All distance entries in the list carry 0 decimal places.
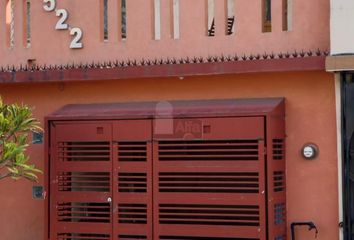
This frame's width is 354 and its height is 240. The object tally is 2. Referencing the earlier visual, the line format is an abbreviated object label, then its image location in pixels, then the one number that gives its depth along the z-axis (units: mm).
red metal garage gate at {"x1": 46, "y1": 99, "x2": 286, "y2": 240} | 13624
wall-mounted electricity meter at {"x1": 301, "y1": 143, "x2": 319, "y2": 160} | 13936
